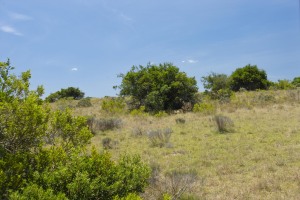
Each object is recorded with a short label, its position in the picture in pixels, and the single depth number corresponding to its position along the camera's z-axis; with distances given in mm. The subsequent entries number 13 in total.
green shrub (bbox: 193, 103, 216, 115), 19922
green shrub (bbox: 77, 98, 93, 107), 33062
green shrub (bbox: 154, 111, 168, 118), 20397
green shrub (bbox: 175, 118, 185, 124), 17484
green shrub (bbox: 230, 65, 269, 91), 41156
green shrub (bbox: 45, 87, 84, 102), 50062
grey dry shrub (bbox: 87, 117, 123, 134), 16656
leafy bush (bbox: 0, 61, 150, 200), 4379
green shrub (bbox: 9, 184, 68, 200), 3934
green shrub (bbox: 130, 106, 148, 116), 20752
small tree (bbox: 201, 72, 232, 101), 36125
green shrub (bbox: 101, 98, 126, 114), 23547
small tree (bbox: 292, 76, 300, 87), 54369
